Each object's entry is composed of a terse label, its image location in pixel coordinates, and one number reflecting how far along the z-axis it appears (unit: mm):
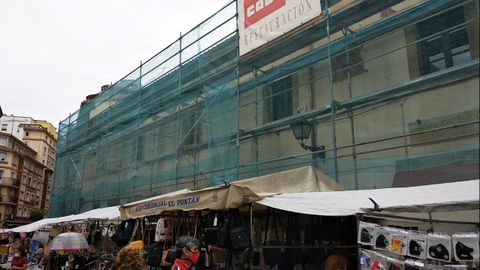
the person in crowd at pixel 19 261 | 10328
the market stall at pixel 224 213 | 6004
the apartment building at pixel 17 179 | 58469
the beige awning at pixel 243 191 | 5941
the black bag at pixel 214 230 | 6587
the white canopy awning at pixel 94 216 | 10302
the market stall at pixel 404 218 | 4340
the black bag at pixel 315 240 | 6606
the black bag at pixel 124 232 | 9211
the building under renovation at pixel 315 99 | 7406
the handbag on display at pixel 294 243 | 6886
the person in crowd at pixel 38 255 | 14017
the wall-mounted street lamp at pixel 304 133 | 9133
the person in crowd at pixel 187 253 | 4719
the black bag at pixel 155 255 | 7449
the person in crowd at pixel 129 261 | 3898
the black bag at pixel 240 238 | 5930
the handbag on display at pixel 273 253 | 6926
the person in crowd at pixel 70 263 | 11453
